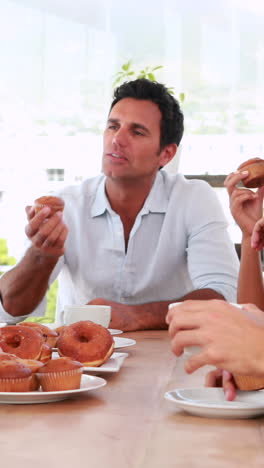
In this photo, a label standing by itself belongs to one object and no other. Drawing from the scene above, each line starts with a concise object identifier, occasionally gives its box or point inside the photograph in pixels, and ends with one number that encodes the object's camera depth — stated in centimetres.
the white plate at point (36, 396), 124
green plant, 389
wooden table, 103
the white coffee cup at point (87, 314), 180
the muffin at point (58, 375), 127
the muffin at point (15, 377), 125
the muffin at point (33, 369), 127
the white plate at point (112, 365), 145
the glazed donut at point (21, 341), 139
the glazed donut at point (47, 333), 155
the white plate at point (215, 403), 119
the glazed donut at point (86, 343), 147
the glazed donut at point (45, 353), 140
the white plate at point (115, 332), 198
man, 262
